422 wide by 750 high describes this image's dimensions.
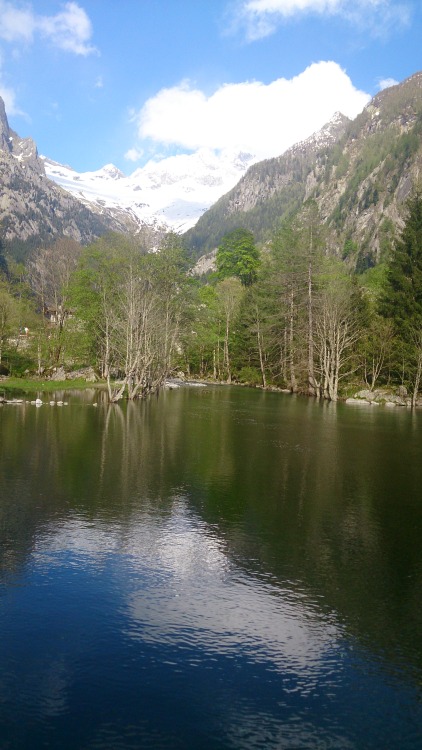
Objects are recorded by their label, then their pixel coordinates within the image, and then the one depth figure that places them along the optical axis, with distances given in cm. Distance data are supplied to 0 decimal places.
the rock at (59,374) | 6700
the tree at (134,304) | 4900
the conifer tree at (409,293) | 5909
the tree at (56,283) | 6944
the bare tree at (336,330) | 6234
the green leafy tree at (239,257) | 10781
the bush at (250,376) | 8375
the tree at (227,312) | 8950
